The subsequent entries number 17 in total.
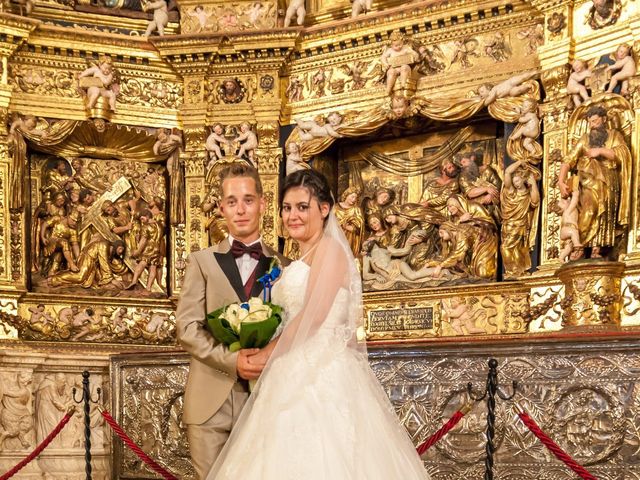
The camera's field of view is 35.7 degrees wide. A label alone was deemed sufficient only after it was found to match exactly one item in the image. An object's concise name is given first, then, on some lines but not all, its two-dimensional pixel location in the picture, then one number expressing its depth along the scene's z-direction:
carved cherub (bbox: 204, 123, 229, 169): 12.91
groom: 4.75
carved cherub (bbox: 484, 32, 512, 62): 11.29
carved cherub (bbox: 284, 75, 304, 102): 12.88
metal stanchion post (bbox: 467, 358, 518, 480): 5.46
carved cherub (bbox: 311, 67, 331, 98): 12.69
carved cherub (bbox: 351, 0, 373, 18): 12.30
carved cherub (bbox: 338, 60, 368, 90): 12.33
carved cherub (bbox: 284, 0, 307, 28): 12.78
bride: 4.44
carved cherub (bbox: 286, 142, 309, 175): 12.63
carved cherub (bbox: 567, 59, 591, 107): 10.27
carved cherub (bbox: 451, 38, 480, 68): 11.55
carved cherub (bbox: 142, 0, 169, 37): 13.19
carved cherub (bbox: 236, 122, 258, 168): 12.82
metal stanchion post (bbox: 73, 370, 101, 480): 6.97
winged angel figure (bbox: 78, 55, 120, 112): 12.79
